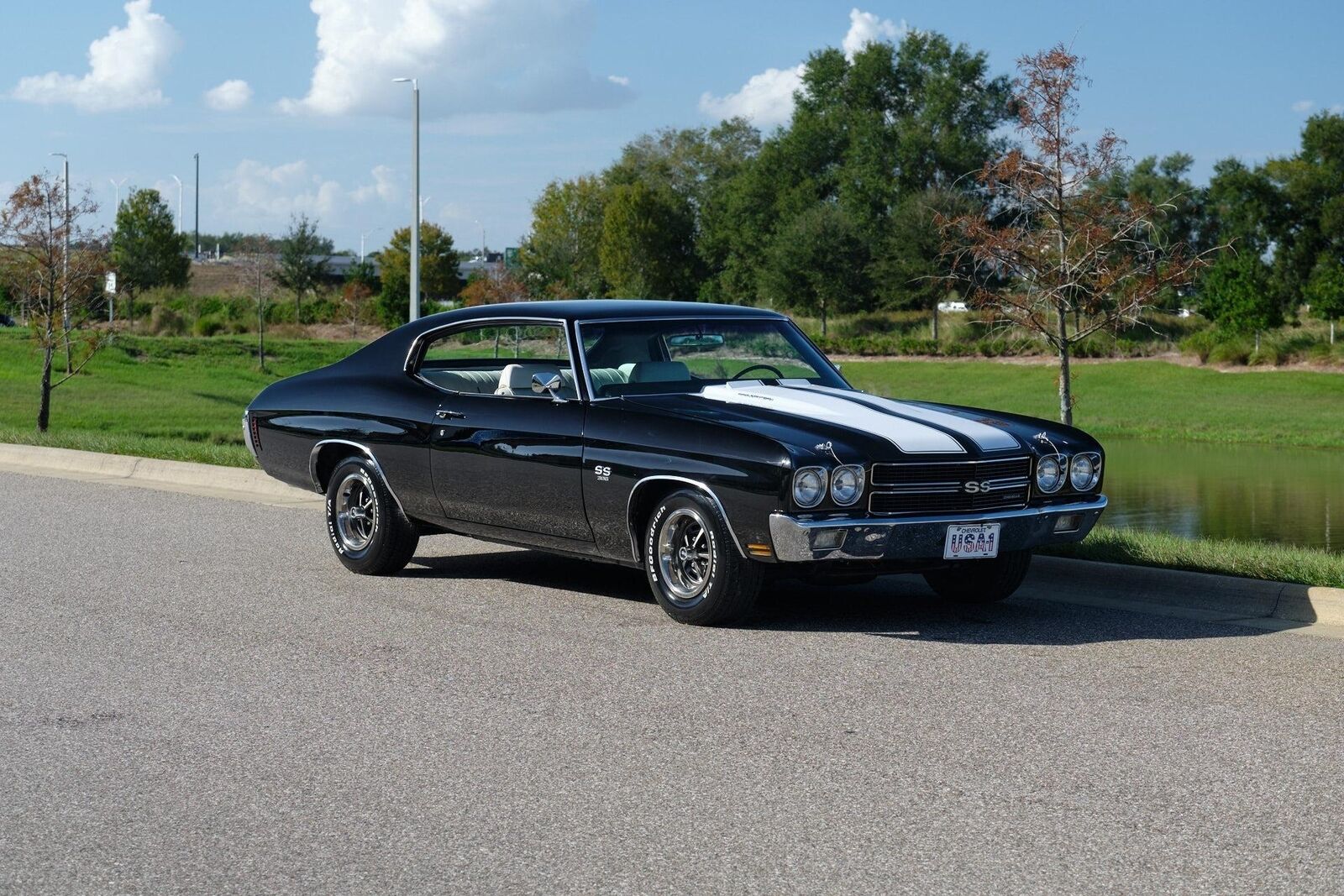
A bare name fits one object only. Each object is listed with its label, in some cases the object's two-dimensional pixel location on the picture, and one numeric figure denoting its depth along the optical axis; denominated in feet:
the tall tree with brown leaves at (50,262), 87.81
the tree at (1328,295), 168.04
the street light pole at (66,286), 87.51
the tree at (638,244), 291.17
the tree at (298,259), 254.06
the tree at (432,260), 282.36
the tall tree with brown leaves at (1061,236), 52.21
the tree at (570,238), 310.24
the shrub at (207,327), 225.97
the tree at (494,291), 215.72
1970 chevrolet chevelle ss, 24.81
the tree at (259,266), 199.69
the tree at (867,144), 270.46
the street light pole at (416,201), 88.07
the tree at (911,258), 211.82
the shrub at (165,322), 223.71
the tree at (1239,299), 165.78
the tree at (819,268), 228.02
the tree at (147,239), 238.27
